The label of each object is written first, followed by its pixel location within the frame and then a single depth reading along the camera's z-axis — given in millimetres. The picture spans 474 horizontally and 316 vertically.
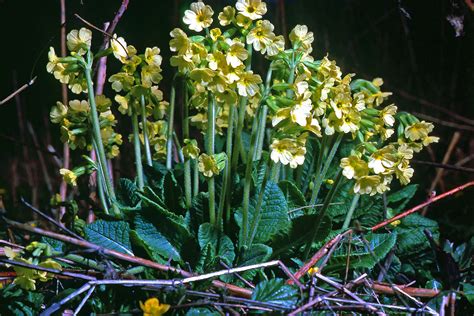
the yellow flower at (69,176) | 892
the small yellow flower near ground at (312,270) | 842
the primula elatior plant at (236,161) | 828
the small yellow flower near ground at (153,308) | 789
